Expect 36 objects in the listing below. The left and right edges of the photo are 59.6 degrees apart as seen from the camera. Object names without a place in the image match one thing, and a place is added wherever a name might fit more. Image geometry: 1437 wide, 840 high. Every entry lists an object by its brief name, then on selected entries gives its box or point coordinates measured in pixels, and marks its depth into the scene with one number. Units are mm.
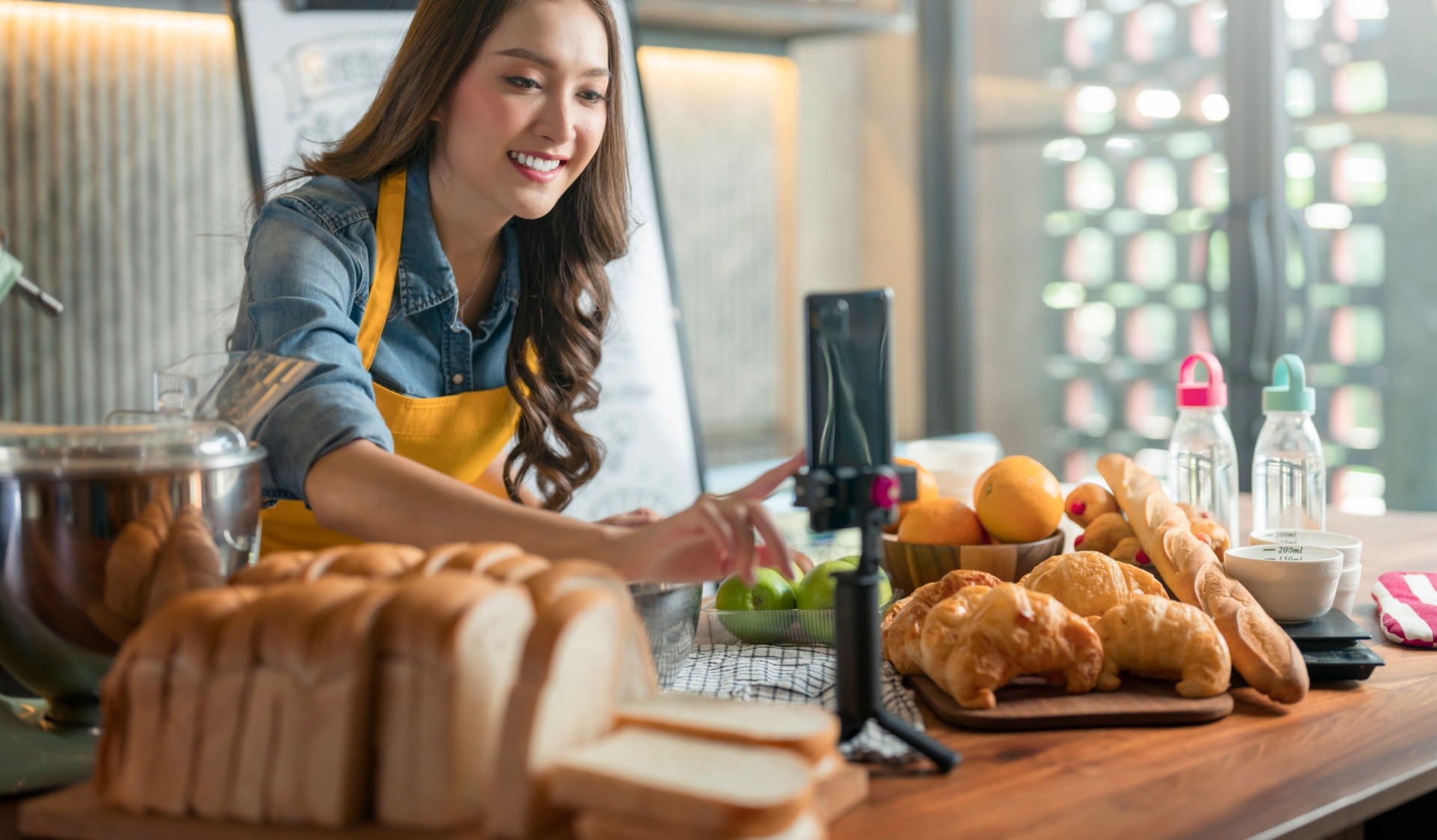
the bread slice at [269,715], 834
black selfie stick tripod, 983
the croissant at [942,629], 1156
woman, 1176
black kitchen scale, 1222
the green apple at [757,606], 1333
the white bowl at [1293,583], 1320
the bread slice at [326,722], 824
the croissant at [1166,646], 1125
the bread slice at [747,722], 857
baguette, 1152
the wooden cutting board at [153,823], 820
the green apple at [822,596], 1314
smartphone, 982
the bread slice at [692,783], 747
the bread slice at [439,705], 814
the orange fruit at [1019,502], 1457
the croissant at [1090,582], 1233
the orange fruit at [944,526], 1486
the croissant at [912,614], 1230
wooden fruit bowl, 1448
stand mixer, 918
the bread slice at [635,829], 755
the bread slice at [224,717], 843
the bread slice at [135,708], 859
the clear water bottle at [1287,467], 1632
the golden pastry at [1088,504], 1605
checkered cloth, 1138
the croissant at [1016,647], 1111
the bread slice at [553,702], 787
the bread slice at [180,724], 852
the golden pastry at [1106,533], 1545
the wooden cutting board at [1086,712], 1091
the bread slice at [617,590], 901
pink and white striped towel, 1375
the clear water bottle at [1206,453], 1665
